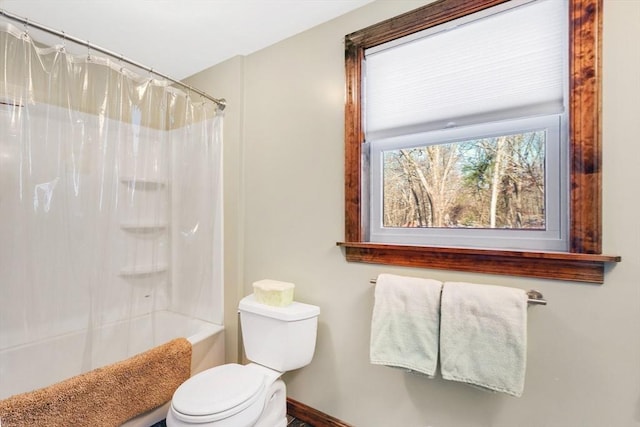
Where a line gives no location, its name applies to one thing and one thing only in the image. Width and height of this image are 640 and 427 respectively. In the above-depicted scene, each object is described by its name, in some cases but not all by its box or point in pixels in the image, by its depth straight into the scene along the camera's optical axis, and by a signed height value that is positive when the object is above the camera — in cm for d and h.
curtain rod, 116 +74
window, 114 +31
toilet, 130 -80
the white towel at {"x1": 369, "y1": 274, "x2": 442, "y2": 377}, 133 -49
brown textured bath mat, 125 -83
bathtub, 152 -75
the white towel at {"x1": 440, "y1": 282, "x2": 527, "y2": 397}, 117 -48
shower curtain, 132 +9
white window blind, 125 +64
